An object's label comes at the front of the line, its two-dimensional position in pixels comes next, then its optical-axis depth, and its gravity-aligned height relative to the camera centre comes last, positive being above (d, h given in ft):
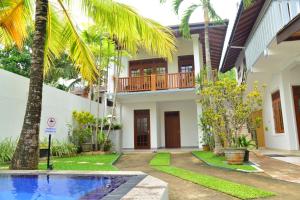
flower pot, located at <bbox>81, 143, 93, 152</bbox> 33.71 -2.61
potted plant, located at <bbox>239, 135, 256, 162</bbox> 22.36 -1.66
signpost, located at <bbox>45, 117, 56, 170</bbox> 17.43 +0.55
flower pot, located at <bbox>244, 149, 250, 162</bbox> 21.52 -3.02
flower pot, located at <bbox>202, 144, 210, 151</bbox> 33.17 -3.00
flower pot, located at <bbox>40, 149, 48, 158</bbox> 26.12 -2.70
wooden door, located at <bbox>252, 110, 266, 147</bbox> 37.92 -1.21
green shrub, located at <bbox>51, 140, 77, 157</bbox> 28.15 -2.47
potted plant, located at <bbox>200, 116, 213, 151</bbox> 32.18 -1.46
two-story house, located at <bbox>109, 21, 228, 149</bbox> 37.90 +6.02
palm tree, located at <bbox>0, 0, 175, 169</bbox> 15.85 +9.58
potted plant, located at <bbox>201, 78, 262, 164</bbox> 20.75 +1.88
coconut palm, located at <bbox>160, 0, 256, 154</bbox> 28.03 +16.37
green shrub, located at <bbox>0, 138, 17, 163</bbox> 21.12 -1.82
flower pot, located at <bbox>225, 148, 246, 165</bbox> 20.54 -2.84
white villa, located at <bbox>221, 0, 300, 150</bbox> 19.63 +8.34
